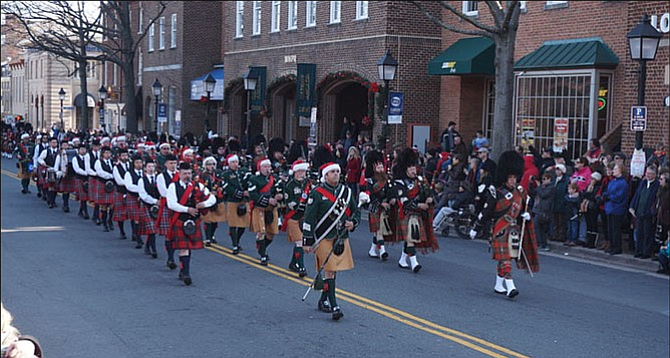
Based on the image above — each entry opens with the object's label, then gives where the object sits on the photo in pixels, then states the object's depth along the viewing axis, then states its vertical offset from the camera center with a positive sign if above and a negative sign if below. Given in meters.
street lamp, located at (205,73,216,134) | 34.28 +1.36
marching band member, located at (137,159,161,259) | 15.15 -1.29
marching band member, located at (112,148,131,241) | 17.55 -1.37
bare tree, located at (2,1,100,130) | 37.41 +4.08
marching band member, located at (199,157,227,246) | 16.92 -1.27
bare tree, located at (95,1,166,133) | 41.34 +2.97
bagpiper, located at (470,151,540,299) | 12.27 -1.27
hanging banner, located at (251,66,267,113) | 39.46 +1.43
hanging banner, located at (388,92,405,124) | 23.42 +0.48
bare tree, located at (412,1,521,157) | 20.38 +1.42
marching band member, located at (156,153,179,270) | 13.93 -1.34
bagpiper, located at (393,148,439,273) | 14.30 -1.33
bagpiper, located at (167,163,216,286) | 12.93 -1.35
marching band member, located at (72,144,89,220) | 21.58 -1.44
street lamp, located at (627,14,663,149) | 16.78 +1.56
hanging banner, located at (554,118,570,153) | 24.23 -0.10
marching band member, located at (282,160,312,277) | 14.02 -1.29
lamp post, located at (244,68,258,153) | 33.34 +1.46
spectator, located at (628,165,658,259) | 15.80 -1.36
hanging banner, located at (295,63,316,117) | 34.59 +1.30
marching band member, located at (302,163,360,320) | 10.82 -1.23
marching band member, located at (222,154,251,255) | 16.05 -1.32
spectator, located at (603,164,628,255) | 16.53 -1.31
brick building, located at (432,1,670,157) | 20.52 +1.45
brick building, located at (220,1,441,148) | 29.97 +2.41
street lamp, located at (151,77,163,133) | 40.07 +1.39
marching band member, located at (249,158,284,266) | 15.19 -1.37
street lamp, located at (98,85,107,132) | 48.67 +0.72
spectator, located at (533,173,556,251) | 17.60 -1.50
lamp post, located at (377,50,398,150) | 23.95 +1.47
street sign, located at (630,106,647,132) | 16.59 +0.25
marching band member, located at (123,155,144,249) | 16.52 -1.32
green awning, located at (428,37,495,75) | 26.72 +2.04
